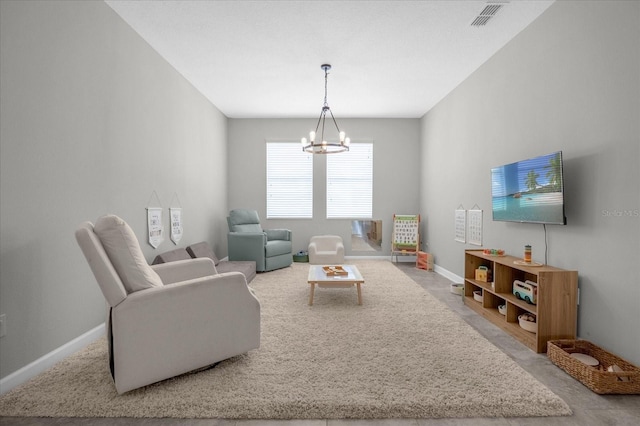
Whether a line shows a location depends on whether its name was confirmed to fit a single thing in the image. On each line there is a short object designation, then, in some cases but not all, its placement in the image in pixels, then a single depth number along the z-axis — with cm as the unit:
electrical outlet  200
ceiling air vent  306
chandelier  436
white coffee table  363
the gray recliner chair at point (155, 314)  189
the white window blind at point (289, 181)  707
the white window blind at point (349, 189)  710
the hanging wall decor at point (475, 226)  436
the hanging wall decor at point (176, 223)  431
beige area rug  182
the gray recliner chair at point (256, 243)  548
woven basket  200
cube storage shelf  259
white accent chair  583
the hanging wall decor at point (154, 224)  373
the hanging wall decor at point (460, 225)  480
